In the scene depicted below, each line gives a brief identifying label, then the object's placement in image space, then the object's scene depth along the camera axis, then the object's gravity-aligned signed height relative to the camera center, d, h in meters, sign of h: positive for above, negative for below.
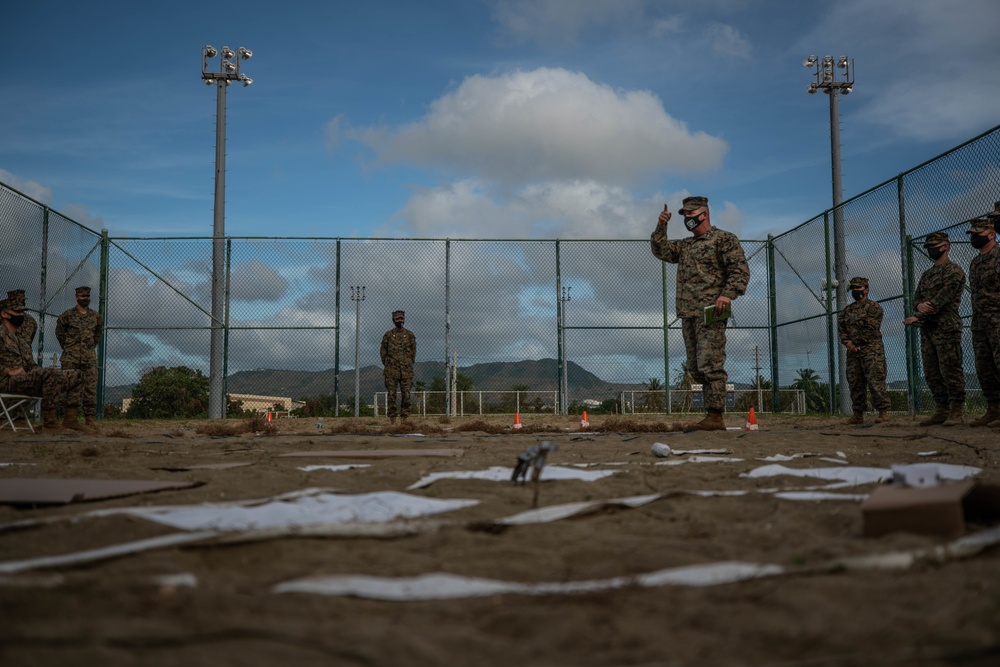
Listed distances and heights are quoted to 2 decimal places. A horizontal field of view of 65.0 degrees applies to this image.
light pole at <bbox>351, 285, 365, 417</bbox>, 14.36 +0.94
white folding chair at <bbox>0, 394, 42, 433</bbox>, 8.20 -0.13
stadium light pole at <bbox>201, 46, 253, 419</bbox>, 14.55 +3.78
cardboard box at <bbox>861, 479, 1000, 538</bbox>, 2.38 -0.36
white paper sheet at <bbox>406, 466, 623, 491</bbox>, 4.01 -0.42
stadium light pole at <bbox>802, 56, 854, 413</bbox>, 13.02 +6.61
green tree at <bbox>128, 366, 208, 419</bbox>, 14.39 +0.05
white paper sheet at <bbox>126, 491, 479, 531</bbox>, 2.67 -0.43
